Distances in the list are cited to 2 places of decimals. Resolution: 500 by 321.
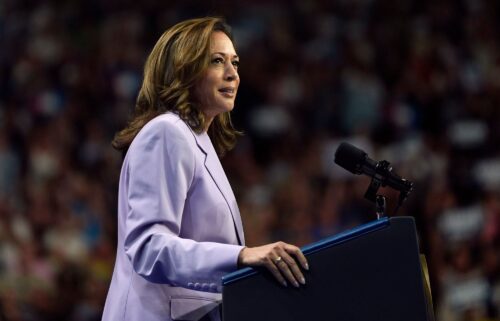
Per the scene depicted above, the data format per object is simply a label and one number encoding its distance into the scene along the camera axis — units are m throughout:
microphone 4.46
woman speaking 4.29
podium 4.11
